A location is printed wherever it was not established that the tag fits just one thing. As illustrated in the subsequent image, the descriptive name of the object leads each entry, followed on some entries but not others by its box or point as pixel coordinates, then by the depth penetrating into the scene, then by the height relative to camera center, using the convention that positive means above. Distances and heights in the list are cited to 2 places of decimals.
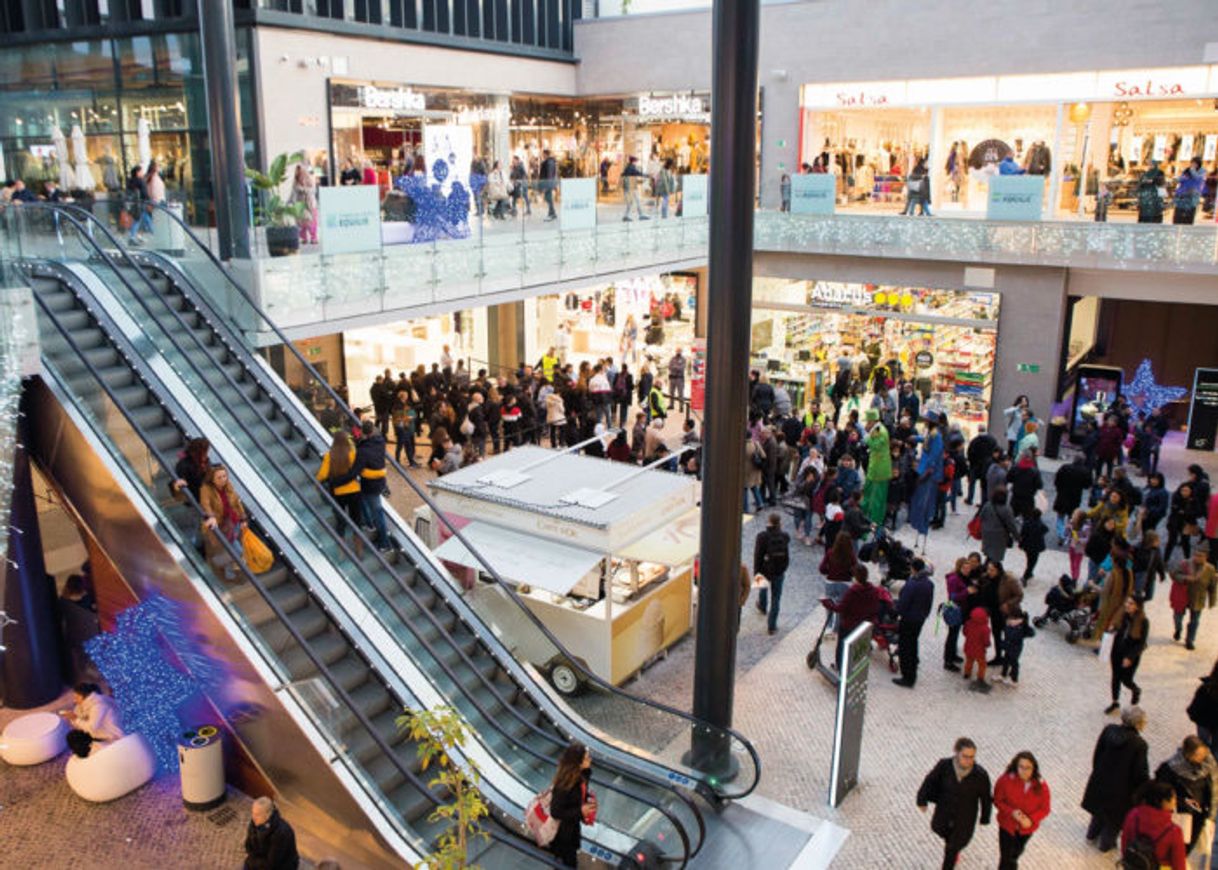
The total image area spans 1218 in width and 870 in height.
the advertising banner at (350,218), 14.76 -0.59
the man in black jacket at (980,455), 16.33 -4.26
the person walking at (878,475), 14.66 -4.11
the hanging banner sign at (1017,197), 19.86 -0.40
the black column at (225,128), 13.80 +0.64
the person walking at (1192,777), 7.62 -4.28
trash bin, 9.16 -5.06
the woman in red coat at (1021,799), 7.57 -4.46
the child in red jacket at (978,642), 10.84 -4.75
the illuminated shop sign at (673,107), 30.16 +1.97
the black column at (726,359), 8.12 -1.46
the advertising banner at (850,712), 8.94 -4.57
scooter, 11.28 -5.22
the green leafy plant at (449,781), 6.68 -4.00
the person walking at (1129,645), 9.86 -4.38
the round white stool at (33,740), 9.93 -5.22
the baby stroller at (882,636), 11.34 -4.94
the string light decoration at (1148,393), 19.78 -4.02
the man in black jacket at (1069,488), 14.42 -4.25
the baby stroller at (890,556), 12.15 -4.37
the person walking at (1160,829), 7.09 -4.33
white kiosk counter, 11.01 -3.98
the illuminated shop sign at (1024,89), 22.05 +1.93
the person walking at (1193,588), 11.38 -4.41
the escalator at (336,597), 8.73 -3.80
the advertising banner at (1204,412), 19.61 -4.33
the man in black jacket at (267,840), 7.43 -4.64
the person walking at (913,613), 10.62 -4.37
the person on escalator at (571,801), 7.32 -4.36
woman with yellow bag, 9.07 -3.02
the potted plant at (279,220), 14.55 -0.60
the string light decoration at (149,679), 9.59 -4.54
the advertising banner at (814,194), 22.56 -0.38
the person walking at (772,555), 12.07 -4.28
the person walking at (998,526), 12.82 -4.18
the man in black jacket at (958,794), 7.79 -4.50
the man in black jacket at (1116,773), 7.96 -4.52
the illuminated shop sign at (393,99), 24.83 +1.84
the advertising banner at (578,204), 19.47 -0.52
